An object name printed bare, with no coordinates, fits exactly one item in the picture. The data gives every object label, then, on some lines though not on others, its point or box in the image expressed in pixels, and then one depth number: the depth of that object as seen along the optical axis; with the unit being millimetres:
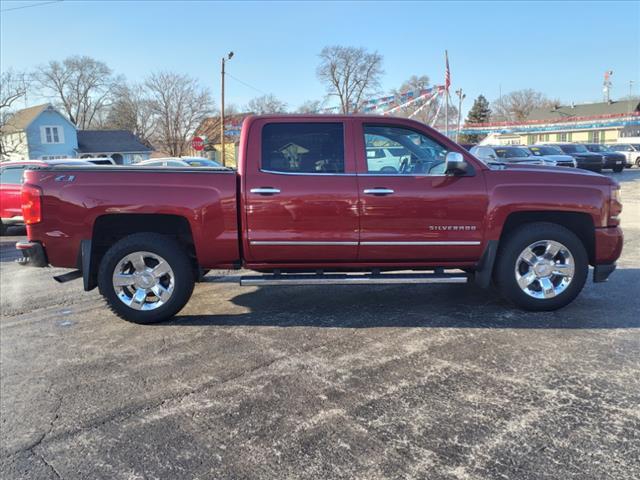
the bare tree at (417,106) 32062
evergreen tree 88875
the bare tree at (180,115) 59406
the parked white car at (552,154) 23844
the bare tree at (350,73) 72250
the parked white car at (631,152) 36084
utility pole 31148
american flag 26541
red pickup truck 4785
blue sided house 48938
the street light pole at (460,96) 55988
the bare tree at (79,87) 75819
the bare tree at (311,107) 61231
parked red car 11461
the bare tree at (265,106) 63188
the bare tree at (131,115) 65688
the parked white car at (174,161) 19875
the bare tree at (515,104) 94438
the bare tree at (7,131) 41875
